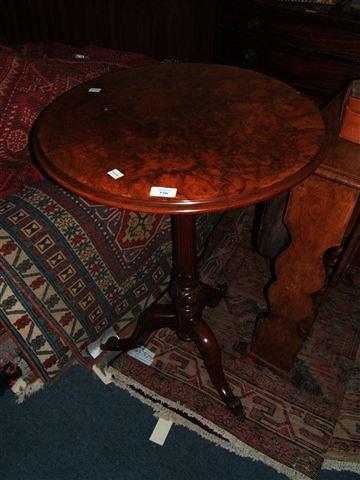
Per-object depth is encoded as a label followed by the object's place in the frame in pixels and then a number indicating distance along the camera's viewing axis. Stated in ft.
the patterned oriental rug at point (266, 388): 5.38
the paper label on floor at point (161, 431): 5.49
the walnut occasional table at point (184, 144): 3.33
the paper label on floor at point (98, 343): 6.35
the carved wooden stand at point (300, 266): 4.20
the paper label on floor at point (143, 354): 6.30
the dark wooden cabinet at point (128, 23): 9.55
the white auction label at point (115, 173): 3.42
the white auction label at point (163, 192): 3.23
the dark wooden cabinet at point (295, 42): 7.86
